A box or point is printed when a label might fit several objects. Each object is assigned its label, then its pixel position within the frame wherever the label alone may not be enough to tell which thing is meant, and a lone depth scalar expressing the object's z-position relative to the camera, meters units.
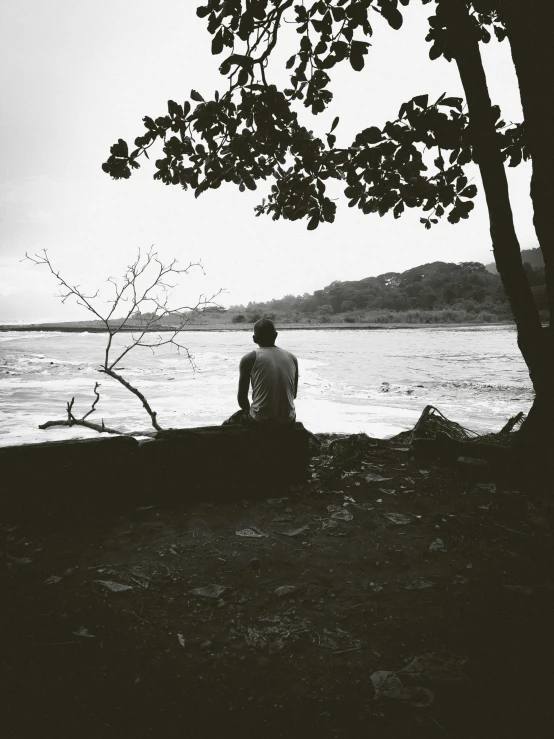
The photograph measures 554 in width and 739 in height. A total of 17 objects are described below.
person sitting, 4.17
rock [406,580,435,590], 2.67
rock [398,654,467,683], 1.97
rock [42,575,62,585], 2.66
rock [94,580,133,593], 2.63
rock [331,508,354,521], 3.64
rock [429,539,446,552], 3.11
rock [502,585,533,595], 2.57
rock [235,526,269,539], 3.35
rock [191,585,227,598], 2.61
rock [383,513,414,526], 3.56
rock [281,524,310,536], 3.38
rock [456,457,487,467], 4.48
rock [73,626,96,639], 2.22
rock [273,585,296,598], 2.63
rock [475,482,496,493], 4.18
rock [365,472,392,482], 4.49
